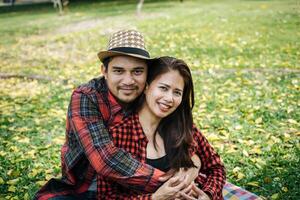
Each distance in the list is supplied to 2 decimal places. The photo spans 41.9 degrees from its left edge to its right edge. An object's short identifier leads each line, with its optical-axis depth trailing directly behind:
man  2.53
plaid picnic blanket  3.31
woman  2.65
